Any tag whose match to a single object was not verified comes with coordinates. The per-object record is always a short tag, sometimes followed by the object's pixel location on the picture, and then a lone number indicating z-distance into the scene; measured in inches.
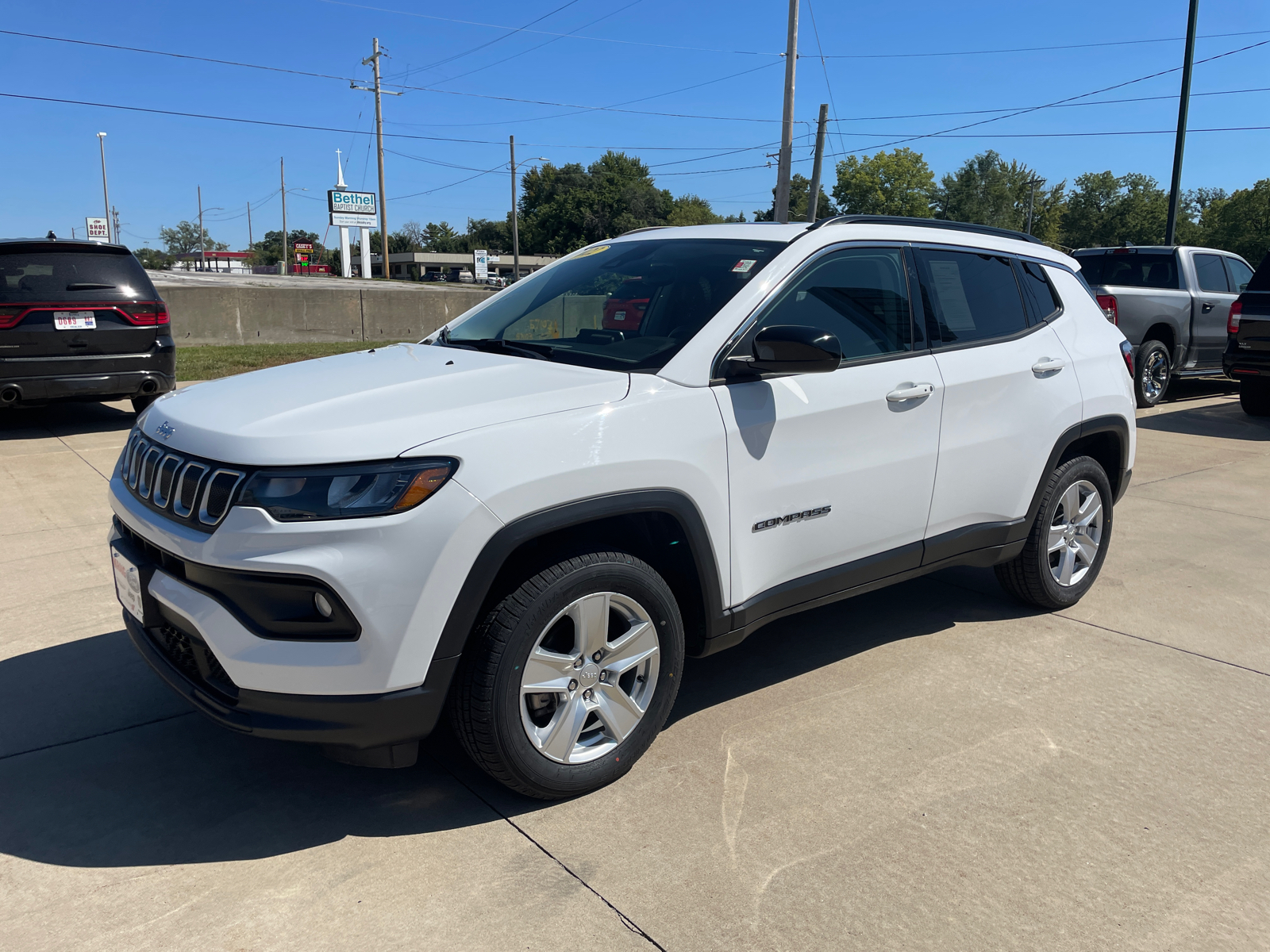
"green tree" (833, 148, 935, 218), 3102.9
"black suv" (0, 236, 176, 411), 317.7
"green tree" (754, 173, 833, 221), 4682.6
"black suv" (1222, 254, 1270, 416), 408.8
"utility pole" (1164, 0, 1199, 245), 693.3
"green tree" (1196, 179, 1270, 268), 2915.8
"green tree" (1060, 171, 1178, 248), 3671.3
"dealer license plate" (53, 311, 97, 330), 323.6
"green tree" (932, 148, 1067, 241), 4047.7
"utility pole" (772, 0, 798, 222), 1003.9
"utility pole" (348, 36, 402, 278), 2121.1
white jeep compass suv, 98.0
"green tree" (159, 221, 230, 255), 5821.9
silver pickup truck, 449.1
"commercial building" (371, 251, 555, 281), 4124.0
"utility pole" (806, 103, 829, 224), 1266.0
